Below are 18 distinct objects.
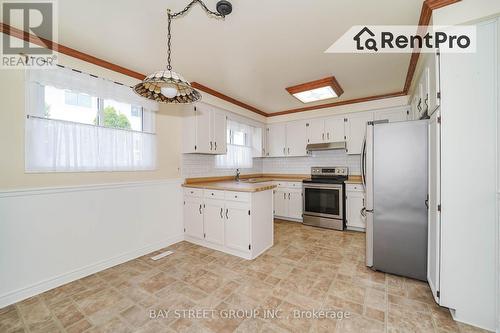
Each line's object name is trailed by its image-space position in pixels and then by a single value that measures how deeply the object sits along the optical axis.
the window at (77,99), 2.33
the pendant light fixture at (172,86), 1.46
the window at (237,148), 4.47
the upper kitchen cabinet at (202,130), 3.46
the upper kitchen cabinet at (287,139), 4.86
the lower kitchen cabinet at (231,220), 2.81
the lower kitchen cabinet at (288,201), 4.62
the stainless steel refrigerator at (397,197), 2.17
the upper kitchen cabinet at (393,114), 3.84
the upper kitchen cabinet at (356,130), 4.14
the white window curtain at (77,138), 2.12
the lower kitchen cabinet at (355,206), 3.93
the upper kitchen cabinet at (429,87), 1.72
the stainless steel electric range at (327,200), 4.05
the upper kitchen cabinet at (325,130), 4.39
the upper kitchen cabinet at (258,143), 5.21
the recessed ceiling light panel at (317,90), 3.23
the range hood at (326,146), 4.29
